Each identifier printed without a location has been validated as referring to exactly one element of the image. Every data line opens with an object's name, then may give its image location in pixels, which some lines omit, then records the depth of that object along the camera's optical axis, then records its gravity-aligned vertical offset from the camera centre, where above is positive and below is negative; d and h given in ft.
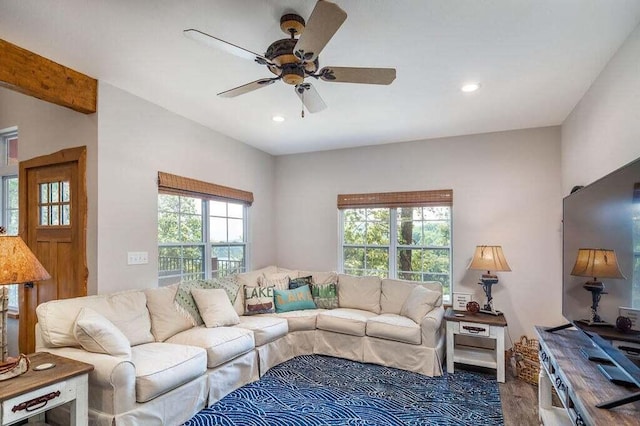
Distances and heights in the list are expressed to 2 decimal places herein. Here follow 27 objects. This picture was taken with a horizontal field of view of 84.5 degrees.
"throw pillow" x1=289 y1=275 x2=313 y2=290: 14.74 -2.87
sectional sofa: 7.54 -3.63
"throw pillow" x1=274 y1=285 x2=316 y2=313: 13.74 -3.40
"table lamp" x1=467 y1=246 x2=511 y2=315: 12.26 -1.75
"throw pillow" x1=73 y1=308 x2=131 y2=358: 7.61 -2.70
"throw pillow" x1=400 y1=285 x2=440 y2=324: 12.30 -3.17
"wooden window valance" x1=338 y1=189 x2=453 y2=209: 14.34 +0.66
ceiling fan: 5.33 +2.80
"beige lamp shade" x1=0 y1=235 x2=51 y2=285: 6.44 -0.94
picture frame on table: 13.44 -3.29
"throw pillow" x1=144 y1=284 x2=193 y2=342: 9.98 -2.94
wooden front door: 9.71 -0.33
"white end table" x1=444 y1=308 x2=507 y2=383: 11.32 -3.94
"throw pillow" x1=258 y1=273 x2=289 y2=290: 14.53 -2.80
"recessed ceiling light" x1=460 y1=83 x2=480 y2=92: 9.31 +3.44
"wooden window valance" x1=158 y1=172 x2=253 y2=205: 11.51 +0.93
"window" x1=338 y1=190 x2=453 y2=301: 14.53 -0.91
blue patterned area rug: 8.77 -5.16
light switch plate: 10.33 -1.31
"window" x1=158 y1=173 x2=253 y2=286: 11.93 -0.59
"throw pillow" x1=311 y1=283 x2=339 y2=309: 14.42 -3.36
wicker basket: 11.07 -4.76
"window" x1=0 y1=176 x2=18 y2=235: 13.37 +0.41
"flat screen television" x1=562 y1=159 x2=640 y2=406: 5.11 -0.42
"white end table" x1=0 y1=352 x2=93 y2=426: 5.85 -3.14
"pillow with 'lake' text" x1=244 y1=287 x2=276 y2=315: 13.02 -3.27
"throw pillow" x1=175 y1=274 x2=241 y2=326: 10.89 -2.65
